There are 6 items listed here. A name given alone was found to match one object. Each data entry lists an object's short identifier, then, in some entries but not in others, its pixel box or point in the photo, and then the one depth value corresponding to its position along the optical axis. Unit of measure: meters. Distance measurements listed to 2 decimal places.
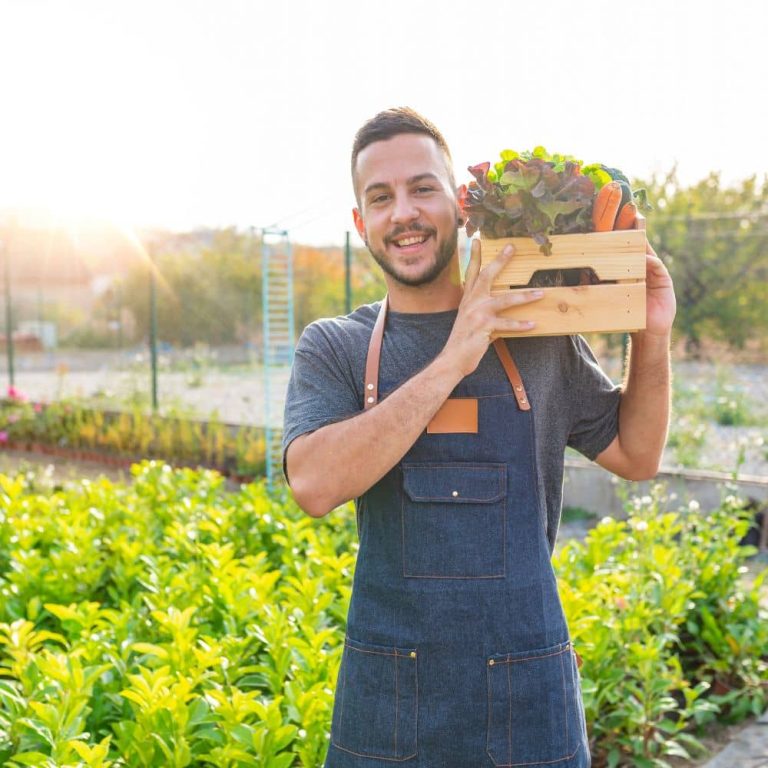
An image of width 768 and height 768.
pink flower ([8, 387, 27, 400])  10.96
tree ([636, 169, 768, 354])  16.19
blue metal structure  6.95
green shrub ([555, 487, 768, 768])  3.16
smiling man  1.62
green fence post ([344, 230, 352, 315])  7.17
